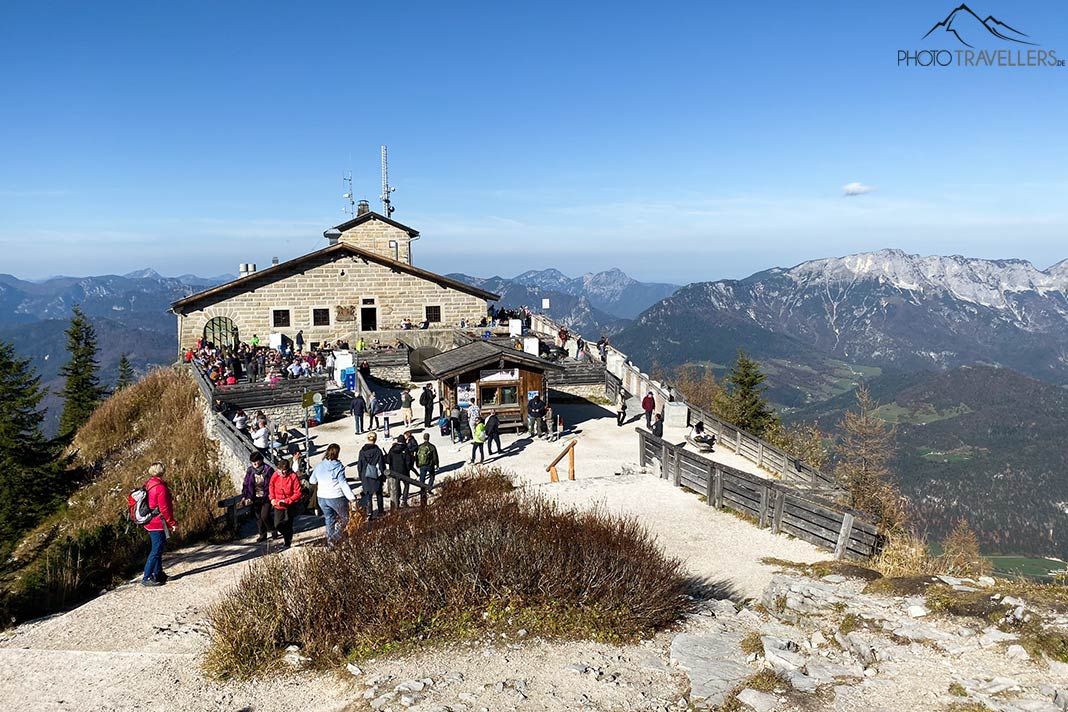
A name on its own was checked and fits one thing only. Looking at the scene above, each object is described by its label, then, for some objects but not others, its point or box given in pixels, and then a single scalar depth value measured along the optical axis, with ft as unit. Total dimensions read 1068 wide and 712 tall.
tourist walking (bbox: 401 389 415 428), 75.25
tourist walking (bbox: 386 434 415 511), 44.50
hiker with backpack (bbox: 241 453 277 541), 38.83
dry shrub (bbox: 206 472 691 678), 25.04
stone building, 112.27
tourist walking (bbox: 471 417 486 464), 60.64
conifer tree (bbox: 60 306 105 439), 154.20
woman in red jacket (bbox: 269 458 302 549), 36.68
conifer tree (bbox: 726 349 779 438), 156.46
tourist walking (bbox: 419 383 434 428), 73.82
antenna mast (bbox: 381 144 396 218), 171.42
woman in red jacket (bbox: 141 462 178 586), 31.35
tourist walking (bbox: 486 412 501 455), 61.93
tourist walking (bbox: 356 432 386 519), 40.98
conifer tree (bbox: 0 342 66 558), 87.04
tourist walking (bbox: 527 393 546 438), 71.31
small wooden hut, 71.41
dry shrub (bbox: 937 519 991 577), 36.99
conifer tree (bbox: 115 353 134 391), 219.16
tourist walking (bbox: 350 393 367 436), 72.38
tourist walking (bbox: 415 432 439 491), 48.14
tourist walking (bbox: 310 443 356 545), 35.17
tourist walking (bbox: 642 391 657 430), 72.74
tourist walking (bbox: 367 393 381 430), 74.79
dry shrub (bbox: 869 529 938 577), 37.77
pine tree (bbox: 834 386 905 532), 126.47
